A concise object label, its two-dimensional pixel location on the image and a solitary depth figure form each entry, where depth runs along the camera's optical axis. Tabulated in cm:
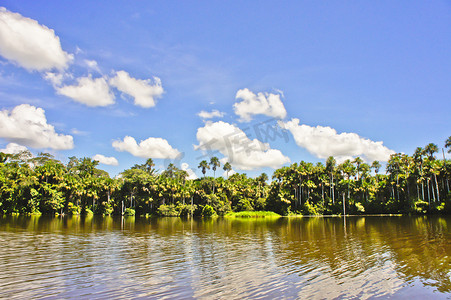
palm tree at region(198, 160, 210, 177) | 10281
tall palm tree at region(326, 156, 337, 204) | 7288
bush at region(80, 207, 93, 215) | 7079
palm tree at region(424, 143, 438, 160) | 6431
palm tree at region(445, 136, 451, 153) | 6166
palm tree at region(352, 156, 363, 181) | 7431
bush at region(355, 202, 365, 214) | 6725
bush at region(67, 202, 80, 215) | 6500
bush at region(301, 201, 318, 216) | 7035
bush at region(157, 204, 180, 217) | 6988
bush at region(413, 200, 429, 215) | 5862
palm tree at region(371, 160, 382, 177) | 8281
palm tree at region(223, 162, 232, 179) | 11144
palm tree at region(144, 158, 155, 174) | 11019
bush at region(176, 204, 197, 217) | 7121
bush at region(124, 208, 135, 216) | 6952
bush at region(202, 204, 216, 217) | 7081
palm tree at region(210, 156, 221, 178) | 10531
